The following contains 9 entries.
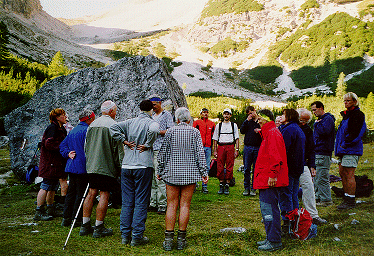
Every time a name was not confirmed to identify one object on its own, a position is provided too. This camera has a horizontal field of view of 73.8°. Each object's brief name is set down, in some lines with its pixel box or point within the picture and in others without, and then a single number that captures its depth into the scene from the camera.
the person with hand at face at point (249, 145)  6.37
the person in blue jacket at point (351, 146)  4.86
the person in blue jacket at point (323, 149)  5.32
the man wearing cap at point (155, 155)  5.14
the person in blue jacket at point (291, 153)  3.99
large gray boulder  7.43
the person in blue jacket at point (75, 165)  4.17
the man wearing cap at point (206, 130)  7.51
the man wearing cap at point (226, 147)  6.82
